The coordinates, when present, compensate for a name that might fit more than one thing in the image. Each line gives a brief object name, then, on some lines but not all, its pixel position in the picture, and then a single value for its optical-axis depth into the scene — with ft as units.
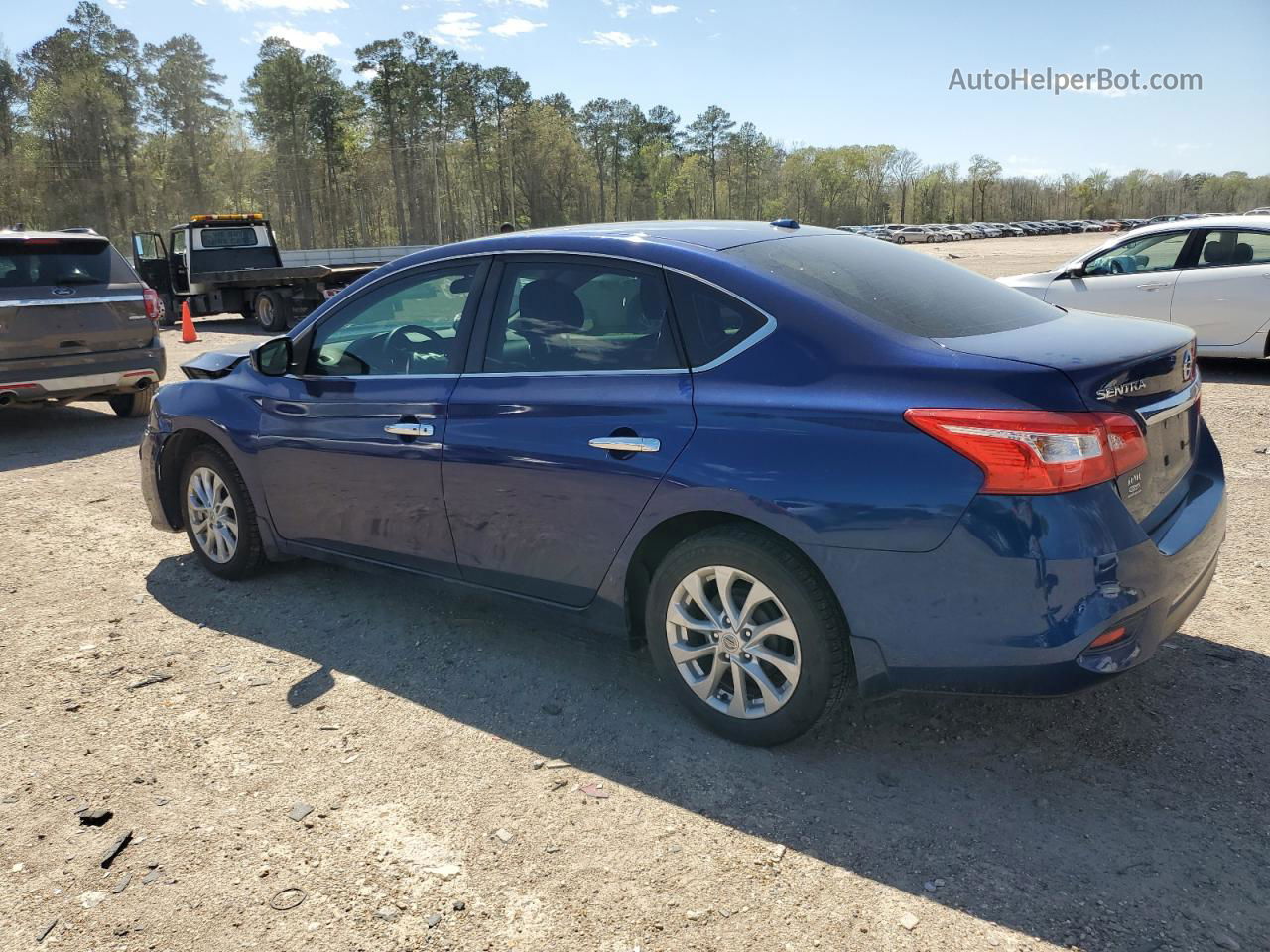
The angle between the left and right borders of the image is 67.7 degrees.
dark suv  27.78
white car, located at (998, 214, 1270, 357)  31.63
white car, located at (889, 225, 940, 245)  276.27
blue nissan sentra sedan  8.73
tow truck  63.00
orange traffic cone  58.70
